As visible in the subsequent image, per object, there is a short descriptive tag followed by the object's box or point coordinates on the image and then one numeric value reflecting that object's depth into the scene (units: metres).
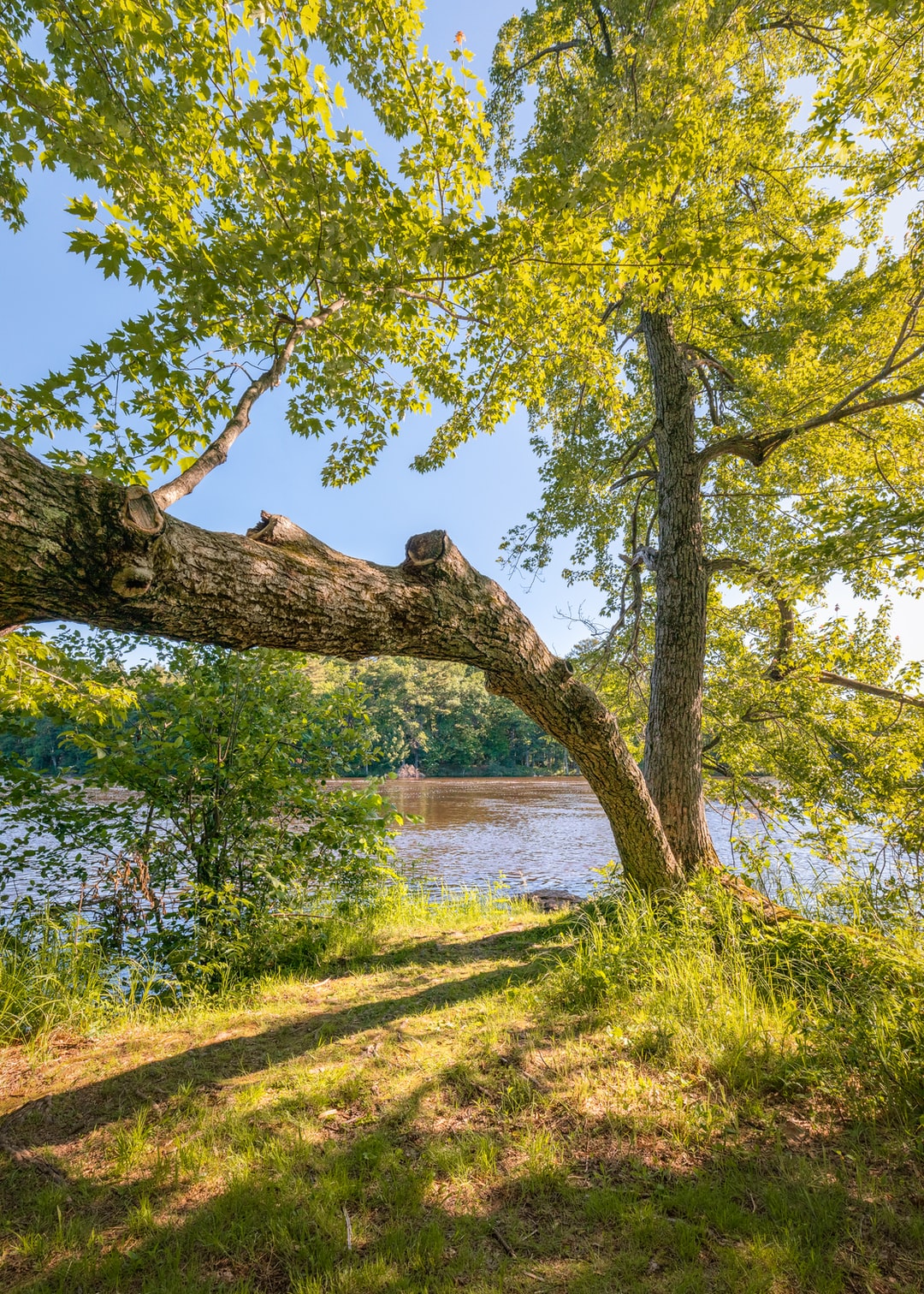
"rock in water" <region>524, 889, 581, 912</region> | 7.19
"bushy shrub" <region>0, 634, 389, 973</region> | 4.27
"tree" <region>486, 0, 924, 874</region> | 3.12
